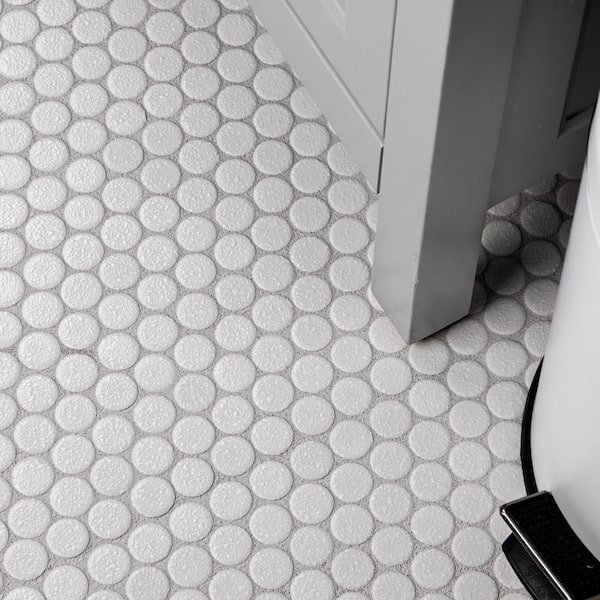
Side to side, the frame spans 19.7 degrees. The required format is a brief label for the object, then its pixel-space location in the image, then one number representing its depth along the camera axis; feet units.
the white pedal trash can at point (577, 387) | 2.24
